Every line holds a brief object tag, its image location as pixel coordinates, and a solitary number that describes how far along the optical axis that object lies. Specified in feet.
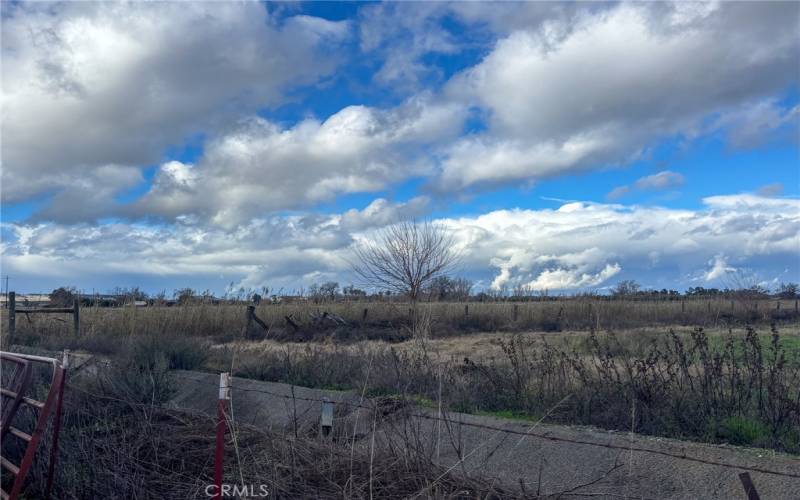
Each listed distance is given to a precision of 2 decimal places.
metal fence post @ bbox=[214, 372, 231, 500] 14.21
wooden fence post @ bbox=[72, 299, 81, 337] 79.48
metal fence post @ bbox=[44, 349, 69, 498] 21.09
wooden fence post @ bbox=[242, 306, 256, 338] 102.04
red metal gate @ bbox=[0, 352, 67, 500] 18.93
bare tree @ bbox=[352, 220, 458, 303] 88.28
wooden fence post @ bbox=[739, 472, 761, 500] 13.25
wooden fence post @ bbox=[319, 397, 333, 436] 22.86
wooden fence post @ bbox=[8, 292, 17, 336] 74.06
